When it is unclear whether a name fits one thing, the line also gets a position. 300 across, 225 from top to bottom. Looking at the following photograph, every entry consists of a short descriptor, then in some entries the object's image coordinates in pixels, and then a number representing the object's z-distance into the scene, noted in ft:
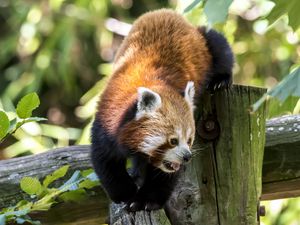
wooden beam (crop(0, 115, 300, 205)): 22.29
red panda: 21.95
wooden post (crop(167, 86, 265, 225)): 21.63
